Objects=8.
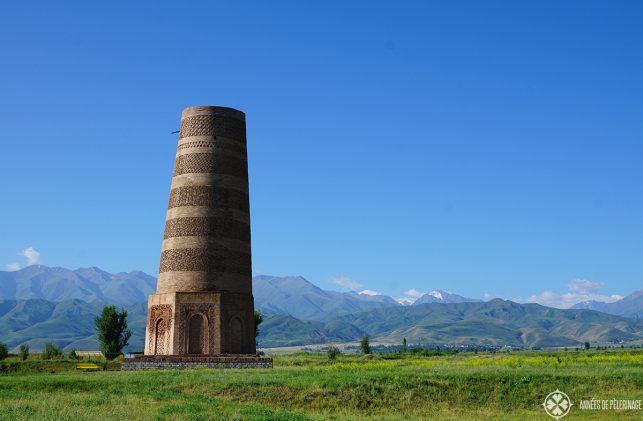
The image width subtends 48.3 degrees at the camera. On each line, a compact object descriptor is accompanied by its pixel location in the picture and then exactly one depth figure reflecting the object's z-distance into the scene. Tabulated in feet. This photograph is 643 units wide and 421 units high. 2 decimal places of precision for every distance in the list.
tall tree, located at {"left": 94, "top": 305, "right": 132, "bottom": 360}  244.63
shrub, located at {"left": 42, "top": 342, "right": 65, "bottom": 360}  220.23
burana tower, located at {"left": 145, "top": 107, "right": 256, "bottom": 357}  158.10
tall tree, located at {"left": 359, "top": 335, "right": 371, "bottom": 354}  313.12
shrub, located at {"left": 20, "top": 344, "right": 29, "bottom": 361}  222.03
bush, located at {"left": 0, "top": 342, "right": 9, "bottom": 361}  223.59
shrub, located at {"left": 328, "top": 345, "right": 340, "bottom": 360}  233.55
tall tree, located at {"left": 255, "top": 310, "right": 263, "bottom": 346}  262.24
